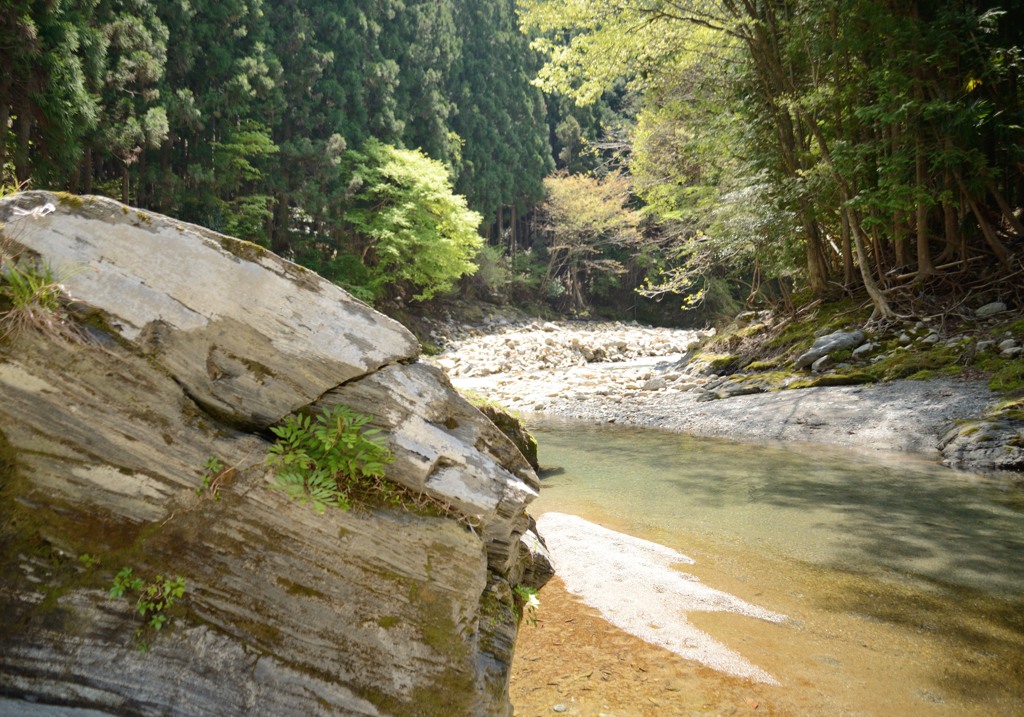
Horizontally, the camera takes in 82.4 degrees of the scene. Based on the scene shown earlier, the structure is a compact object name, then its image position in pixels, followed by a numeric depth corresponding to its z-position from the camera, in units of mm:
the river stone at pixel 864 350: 9297
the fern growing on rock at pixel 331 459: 2141
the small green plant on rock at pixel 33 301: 1973
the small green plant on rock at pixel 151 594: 1903
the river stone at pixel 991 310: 8672
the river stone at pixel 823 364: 9540
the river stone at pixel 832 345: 9742
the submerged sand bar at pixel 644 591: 2758
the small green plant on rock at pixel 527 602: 2906
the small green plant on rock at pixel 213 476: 2068
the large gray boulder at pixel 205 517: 1871
